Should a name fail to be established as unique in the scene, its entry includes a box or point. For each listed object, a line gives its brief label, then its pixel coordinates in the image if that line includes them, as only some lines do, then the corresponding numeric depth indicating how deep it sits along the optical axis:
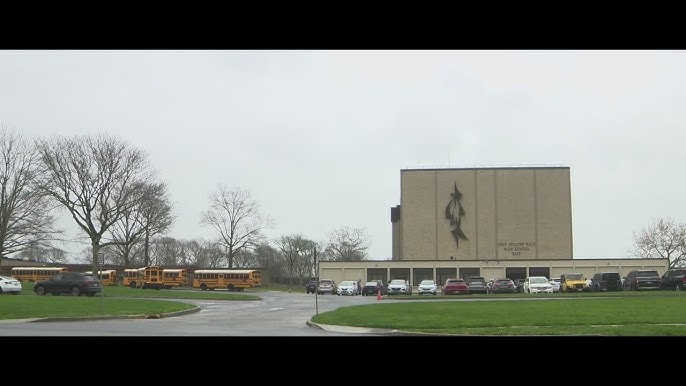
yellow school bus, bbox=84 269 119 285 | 75.31
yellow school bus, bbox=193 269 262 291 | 69.00
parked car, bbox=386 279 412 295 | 56.81
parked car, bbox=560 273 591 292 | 50.75
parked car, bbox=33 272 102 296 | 44.88
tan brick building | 81.43
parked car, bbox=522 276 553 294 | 50.08
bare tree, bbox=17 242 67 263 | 99.81
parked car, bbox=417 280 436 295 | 54.68
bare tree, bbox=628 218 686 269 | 82.25
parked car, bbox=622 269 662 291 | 45.97
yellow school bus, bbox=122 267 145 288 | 68.62
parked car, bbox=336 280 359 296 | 60.31
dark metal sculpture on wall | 83.00
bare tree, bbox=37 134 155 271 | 61.59
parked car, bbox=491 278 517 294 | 52.50
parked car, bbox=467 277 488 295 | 52.47
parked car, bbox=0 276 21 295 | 45.96
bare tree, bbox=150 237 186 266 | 119.06
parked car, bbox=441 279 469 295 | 50.44
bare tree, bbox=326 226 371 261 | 116.75
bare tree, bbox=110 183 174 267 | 68.00
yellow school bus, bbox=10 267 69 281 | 67.69
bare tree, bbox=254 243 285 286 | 110.31
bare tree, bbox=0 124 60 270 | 57.47
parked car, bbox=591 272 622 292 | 48.27
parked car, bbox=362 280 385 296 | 59.62
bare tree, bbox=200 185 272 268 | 93.75
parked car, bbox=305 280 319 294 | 68.81
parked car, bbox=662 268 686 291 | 44.94
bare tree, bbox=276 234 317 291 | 114.44
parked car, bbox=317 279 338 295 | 64.62
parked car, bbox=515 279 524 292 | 55.88
